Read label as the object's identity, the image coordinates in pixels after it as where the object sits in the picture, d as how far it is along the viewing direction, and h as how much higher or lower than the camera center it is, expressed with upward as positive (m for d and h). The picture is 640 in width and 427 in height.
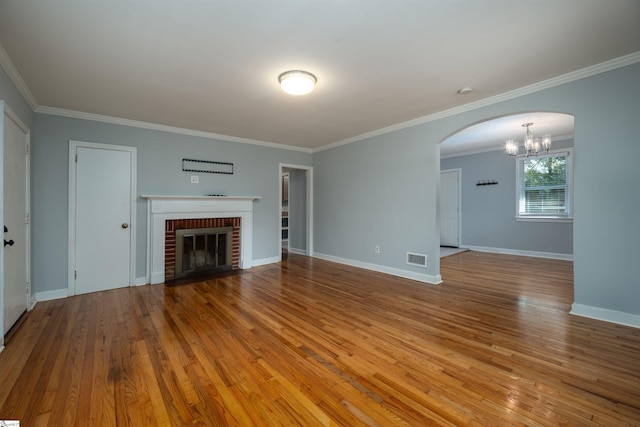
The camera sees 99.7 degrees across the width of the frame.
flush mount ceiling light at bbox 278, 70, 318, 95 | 2.67 +1.33
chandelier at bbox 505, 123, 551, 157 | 4.66 +1.26
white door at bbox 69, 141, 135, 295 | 3.68 -0.04
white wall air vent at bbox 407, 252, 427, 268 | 4.21 -0.74
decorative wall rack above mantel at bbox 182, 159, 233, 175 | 4.65 +0.85
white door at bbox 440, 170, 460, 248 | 7.38 +0.14
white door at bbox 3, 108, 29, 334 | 2.47 -0.08
